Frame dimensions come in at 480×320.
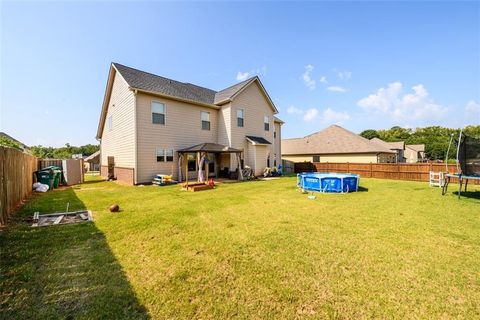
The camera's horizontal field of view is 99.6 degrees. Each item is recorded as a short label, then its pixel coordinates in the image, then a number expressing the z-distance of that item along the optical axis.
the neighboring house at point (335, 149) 23.73
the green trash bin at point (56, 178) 12.50
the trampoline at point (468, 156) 8.97
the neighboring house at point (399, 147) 35.44
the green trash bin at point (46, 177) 11.85
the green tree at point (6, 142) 19.34
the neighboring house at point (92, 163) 34.69
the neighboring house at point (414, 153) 46.75
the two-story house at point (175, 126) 13.64
